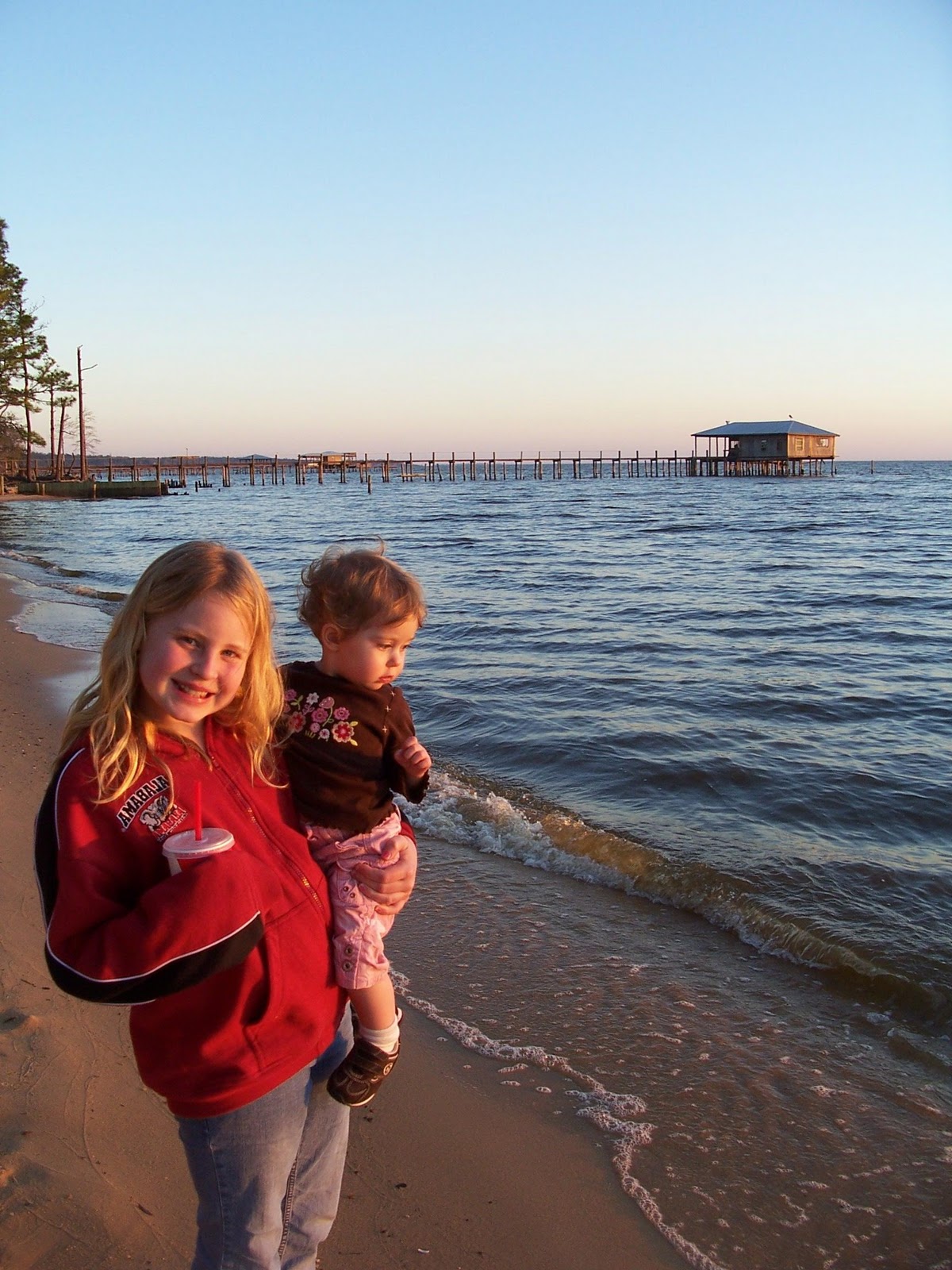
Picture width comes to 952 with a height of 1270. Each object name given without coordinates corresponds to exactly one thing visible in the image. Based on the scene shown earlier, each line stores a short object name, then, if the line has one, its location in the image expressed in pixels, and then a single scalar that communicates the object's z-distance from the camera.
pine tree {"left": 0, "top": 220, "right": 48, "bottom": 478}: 40.88
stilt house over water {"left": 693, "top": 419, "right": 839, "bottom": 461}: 75.06
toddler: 1.91
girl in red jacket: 1.48
